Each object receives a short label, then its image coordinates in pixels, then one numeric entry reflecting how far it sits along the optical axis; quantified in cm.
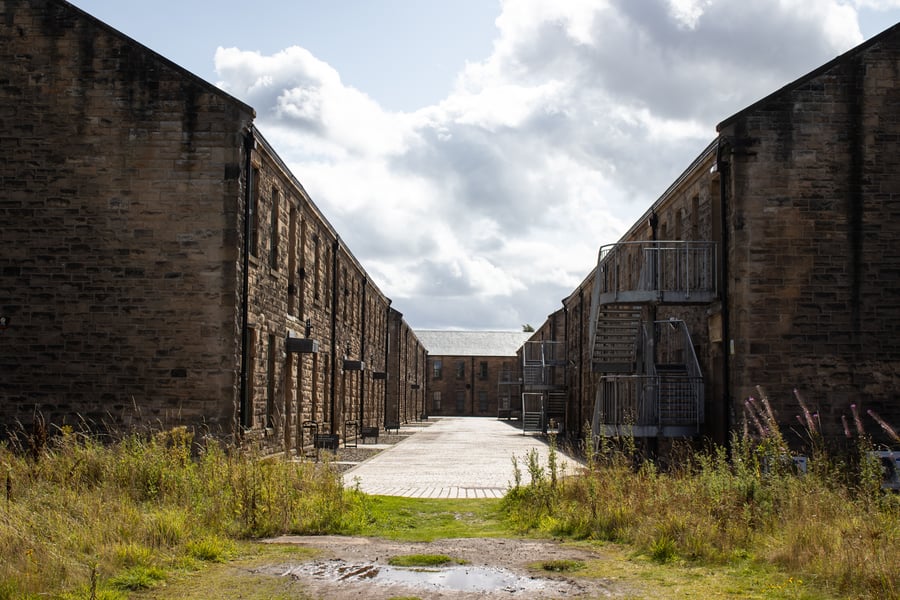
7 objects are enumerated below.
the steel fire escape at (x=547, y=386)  3847
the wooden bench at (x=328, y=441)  2103
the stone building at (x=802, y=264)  1611
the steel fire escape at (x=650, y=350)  1711
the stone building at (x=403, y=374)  4909
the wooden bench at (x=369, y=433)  2939
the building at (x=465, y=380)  8288
